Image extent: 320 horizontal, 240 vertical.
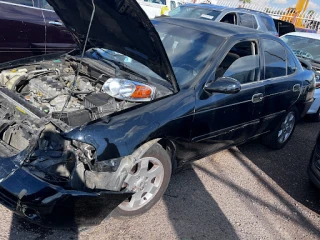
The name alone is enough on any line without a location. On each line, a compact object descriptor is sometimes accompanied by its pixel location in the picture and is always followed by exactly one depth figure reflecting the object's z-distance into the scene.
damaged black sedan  2.24
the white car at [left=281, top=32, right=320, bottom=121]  5.89
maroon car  4.86
